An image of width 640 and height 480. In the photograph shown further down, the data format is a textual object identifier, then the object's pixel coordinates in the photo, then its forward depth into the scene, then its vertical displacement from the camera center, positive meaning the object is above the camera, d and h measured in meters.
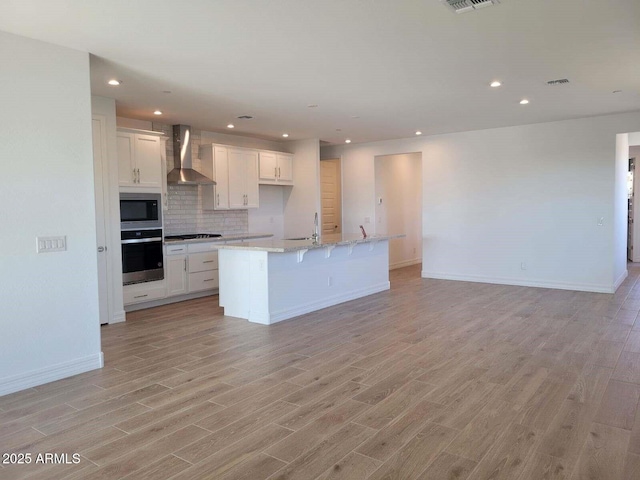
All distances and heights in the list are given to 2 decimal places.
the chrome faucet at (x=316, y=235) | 6.25 -0.26
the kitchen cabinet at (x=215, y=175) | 7.53 +0.73
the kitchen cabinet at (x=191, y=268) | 6.62 -0.73
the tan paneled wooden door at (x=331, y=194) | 10.48 +0.53
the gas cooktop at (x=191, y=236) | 7.04 -0.26
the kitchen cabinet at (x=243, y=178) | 7.81 +0.69
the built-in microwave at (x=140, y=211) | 5.94 +0.12
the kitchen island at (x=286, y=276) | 5.50 -0.75
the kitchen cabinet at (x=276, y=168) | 8.39 +0.93
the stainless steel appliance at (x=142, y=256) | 5.96 -0.47
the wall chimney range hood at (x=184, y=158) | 7.15 +0.97
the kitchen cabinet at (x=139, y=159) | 5.89 +0.81
